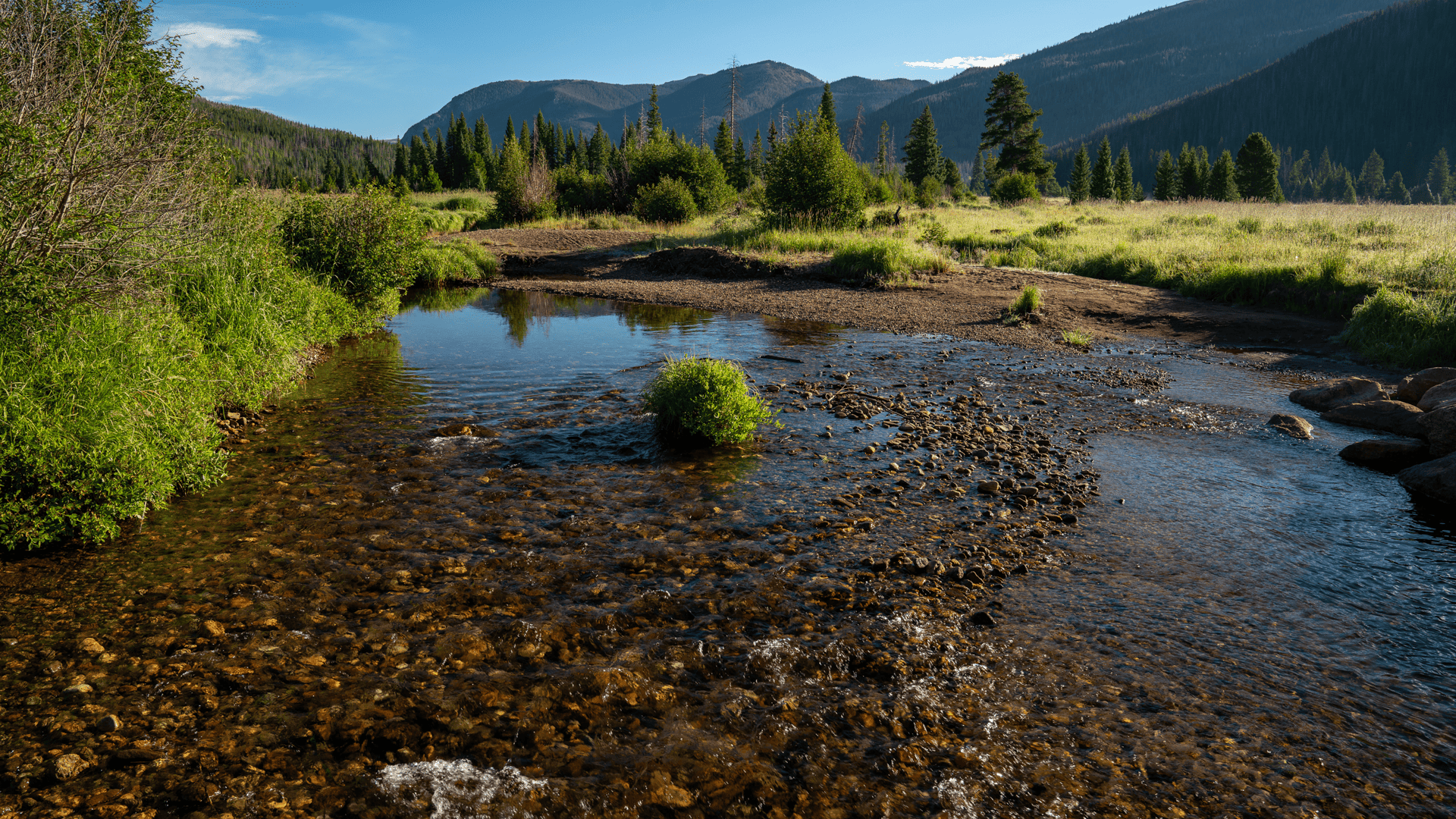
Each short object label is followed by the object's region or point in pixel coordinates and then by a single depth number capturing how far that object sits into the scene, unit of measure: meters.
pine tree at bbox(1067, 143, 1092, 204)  65.06
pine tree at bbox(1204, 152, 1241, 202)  59.50
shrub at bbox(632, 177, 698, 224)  39.09
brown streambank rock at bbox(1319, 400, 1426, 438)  8.50
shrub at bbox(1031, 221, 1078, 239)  29.61
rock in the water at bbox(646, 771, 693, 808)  3.20
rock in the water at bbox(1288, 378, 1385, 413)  9.53
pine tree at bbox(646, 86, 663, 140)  49.34
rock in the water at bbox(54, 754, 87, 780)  3.17
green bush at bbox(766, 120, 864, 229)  28.73
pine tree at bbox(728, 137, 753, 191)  60.22
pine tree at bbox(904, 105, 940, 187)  65.94
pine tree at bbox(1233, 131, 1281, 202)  60.00
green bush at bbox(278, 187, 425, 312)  14.52
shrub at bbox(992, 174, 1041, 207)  49.97
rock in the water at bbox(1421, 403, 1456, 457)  7.56
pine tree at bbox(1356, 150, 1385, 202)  111.21
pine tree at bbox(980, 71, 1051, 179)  58.34
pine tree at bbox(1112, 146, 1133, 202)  67.12
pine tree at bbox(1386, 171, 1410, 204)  105.31
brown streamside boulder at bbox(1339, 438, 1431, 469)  7.68
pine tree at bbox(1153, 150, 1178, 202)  64.62
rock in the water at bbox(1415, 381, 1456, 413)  8.53
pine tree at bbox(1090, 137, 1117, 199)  64.94
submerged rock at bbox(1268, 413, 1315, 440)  8.66
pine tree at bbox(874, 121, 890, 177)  63.76
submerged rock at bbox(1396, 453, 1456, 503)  6.80
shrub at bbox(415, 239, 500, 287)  25.02
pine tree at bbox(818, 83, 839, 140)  53.78
